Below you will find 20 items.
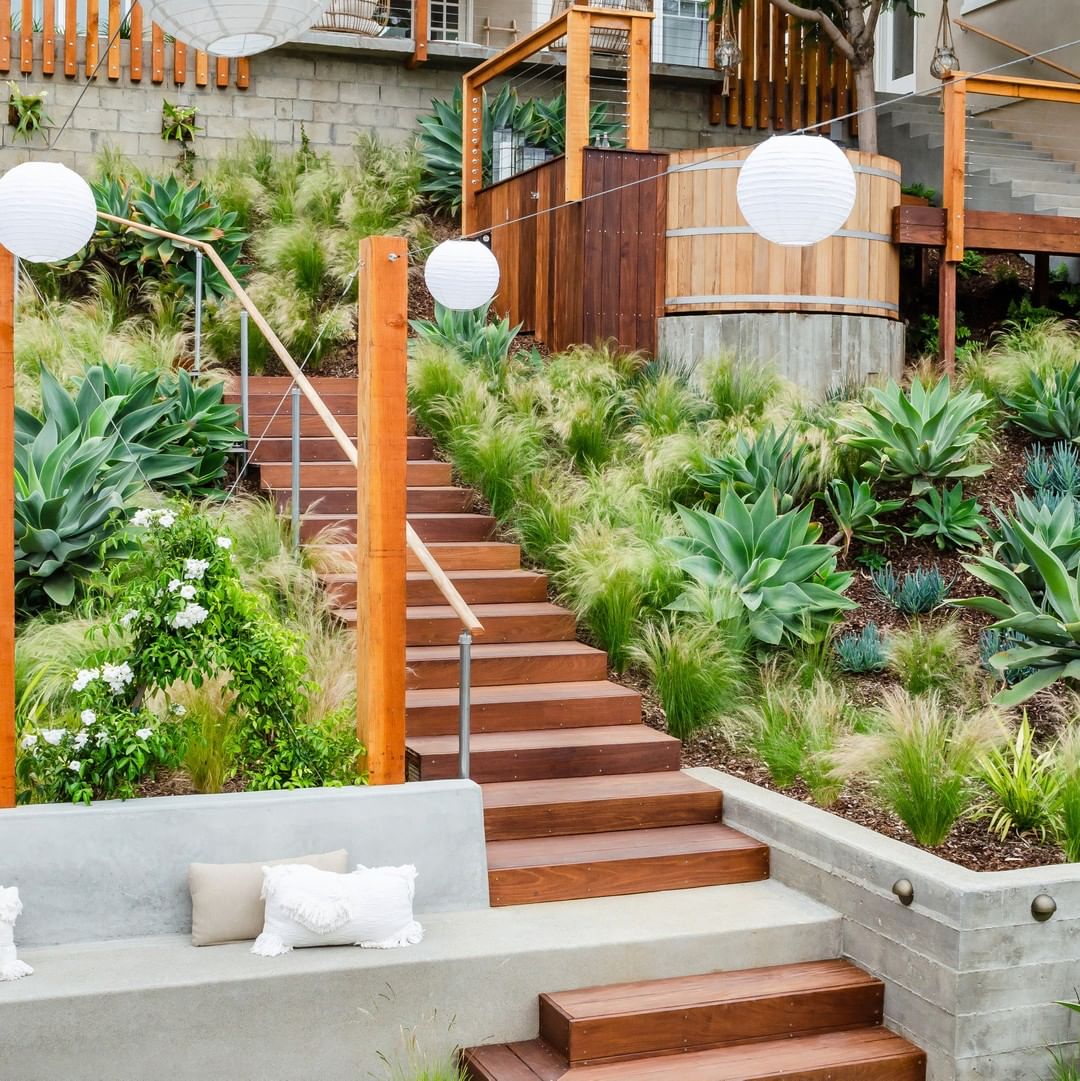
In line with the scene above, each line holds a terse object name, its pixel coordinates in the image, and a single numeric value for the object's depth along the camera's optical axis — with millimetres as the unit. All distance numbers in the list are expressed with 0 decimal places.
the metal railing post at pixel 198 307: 8789
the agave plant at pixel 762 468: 7762
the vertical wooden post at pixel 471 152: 11773
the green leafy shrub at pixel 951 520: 7676
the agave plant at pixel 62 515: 6320
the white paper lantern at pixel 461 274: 8734
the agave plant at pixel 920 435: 7730
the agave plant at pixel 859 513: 7668
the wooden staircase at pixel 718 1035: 4484
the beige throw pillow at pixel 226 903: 4633
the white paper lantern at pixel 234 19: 4520
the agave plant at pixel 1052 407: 8406
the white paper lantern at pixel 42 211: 6805
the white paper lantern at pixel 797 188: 6391
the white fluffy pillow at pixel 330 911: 4562
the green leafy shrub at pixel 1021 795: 5070
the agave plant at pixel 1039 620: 5789
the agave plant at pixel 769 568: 6816
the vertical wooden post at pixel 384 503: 5133
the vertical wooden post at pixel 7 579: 4734
